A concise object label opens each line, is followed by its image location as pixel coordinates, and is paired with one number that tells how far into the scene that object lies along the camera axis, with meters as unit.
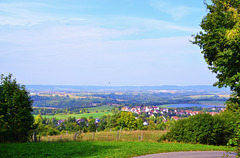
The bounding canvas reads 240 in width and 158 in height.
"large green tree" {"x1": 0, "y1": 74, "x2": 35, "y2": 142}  26.52
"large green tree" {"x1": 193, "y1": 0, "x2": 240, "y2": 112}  13.64
